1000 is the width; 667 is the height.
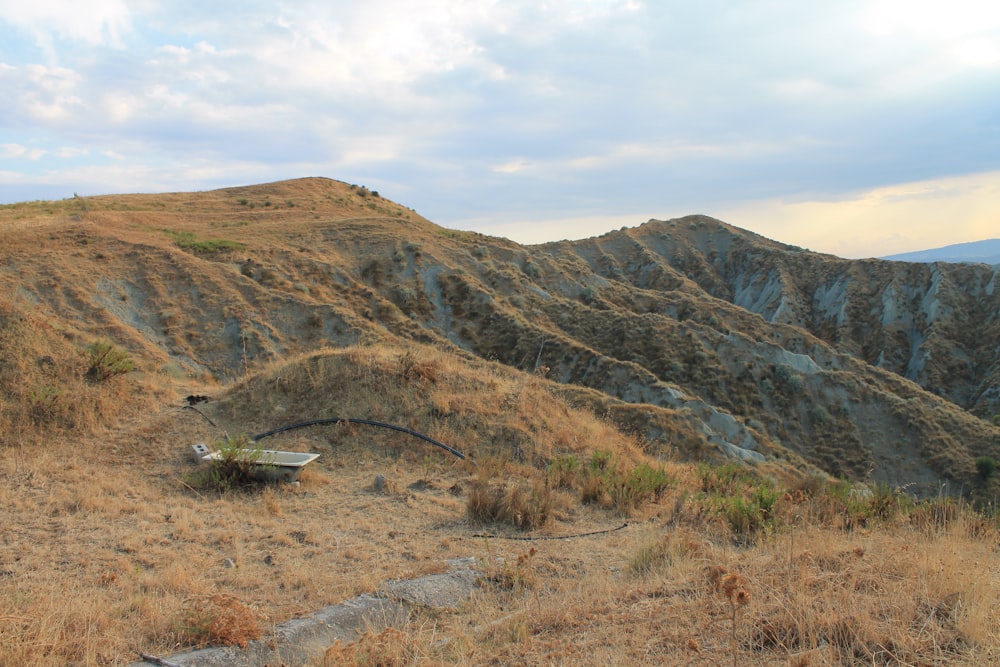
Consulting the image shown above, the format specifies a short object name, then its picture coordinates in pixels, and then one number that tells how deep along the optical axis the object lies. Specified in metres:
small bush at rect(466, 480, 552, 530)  7.00
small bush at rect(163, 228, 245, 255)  26.17
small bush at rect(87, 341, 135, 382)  10.77
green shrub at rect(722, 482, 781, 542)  6.63
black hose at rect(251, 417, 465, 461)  9.60
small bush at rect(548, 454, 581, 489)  8.48
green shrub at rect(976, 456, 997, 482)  26.12
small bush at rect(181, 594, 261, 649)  4.06
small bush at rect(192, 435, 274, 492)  8.06
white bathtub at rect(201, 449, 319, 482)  8.18
